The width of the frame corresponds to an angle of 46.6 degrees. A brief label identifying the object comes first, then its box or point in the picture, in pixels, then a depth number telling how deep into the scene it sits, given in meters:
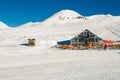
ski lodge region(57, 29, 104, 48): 32.23
